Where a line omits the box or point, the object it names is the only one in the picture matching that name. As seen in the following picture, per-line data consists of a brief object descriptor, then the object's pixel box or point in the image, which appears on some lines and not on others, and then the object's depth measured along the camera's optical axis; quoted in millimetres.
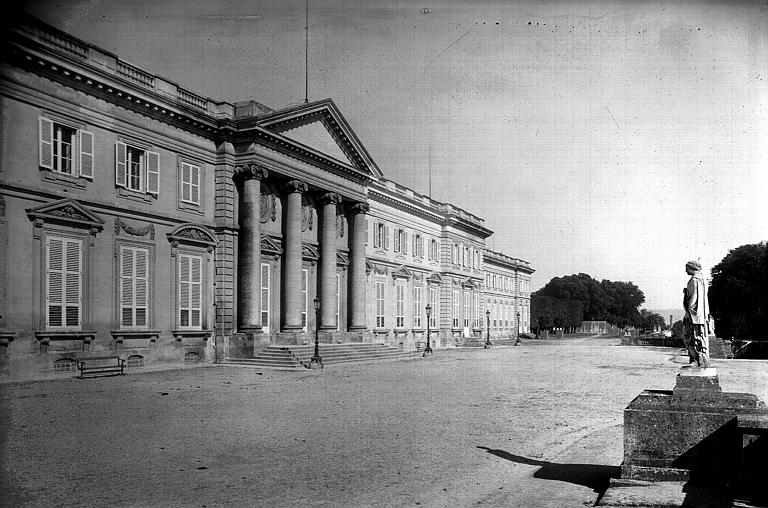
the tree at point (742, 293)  65625
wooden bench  22062
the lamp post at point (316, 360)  28141
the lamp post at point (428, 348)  42709
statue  8312
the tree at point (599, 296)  143750
